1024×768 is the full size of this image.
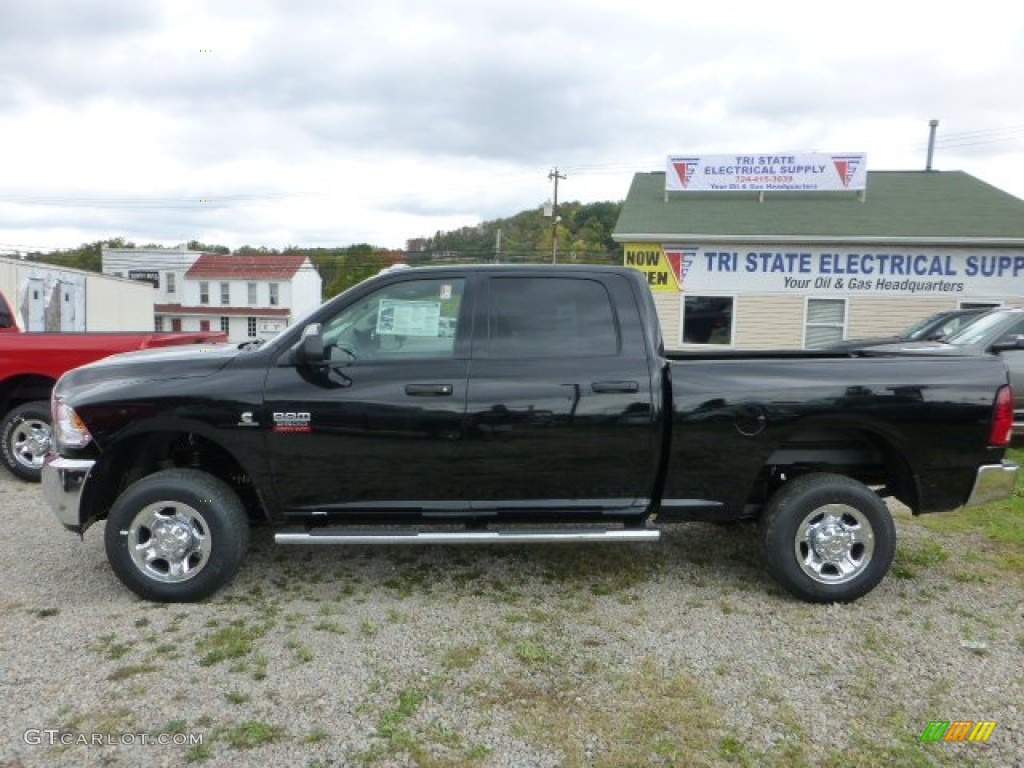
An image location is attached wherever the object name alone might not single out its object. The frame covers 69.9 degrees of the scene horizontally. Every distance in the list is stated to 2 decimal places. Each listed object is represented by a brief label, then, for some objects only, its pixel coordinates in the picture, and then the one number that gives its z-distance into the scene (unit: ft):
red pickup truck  21.67
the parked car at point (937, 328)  27.99
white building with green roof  52.65
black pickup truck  13.26
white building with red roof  186.39
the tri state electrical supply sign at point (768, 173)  59.72
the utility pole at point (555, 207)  124.31
